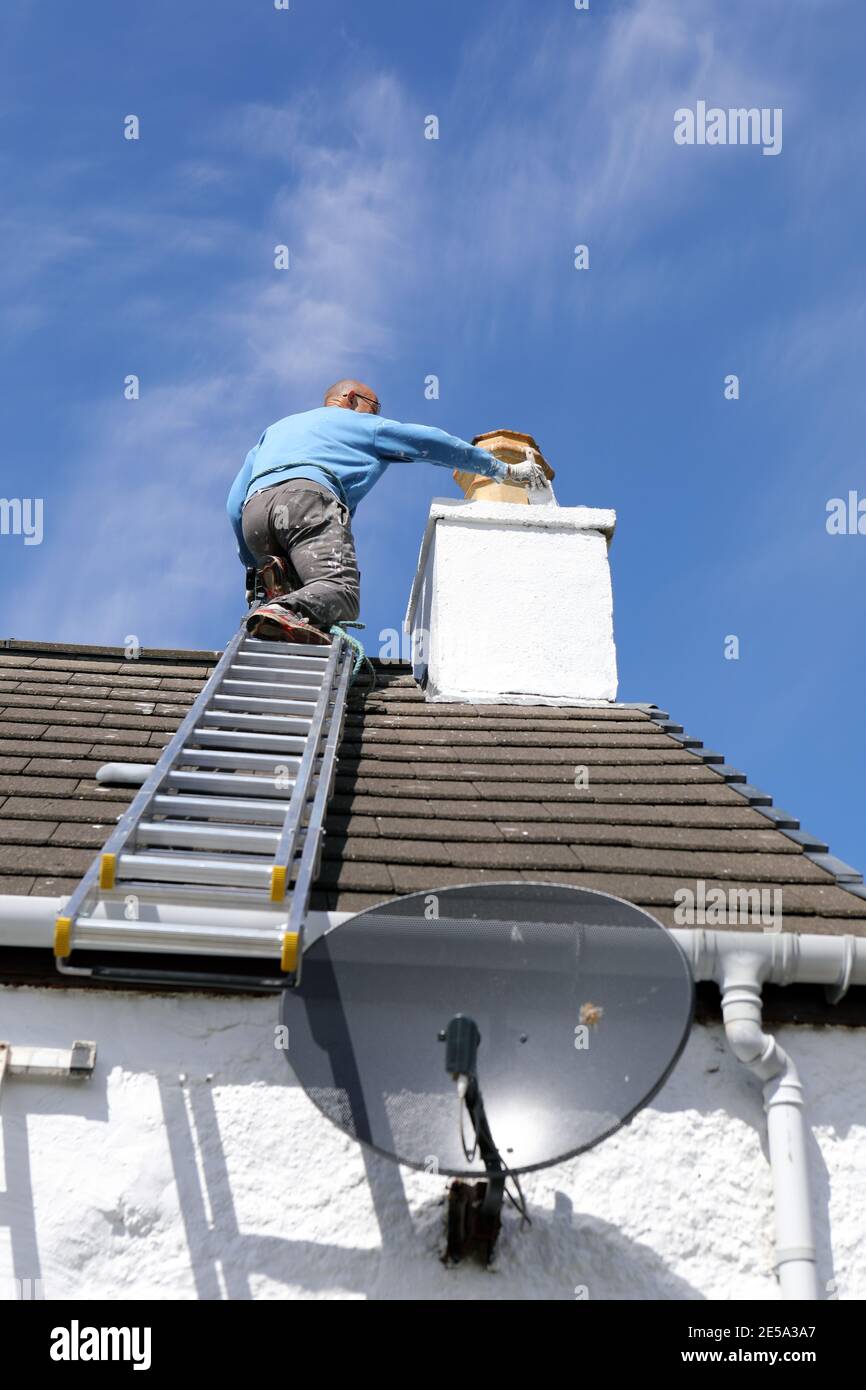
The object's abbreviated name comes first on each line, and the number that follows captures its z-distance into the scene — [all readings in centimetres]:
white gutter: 677
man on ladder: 1130
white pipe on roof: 873
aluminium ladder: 623
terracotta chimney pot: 1395
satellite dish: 623
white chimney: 1185
